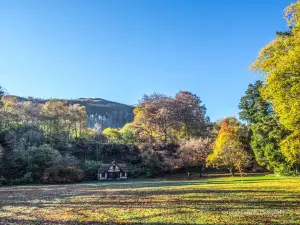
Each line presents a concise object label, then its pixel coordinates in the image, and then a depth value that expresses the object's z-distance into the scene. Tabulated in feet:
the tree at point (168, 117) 170.49
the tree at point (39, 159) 131.03
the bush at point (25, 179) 122.31
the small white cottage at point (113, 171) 153.48
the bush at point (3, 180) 118.09
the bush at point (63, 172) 125.70
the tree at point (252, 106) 146.27
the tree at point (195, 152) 145.79
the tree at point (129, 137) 192.77
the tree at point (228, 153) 119.55
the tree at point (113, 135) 201.09
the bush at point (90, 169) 149.59
